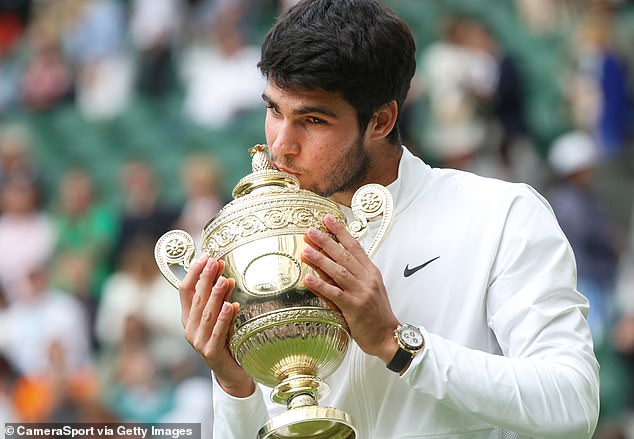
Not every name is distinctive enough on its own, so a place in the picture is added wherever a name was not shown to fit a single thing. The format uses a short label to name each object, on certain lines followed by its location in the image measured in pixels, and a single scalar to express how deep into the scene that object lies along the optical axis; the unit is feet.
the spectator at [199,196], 57.28
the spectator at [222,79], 67.59
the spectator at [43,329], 56.91
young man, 16.59
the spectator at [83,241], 60.32
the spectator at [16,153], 67.45
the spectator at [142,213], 59.24
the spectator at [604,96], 59.34
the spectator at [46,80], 74.50
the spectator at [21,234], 62.18
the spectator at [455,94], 60.18
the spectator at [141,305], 55.93
